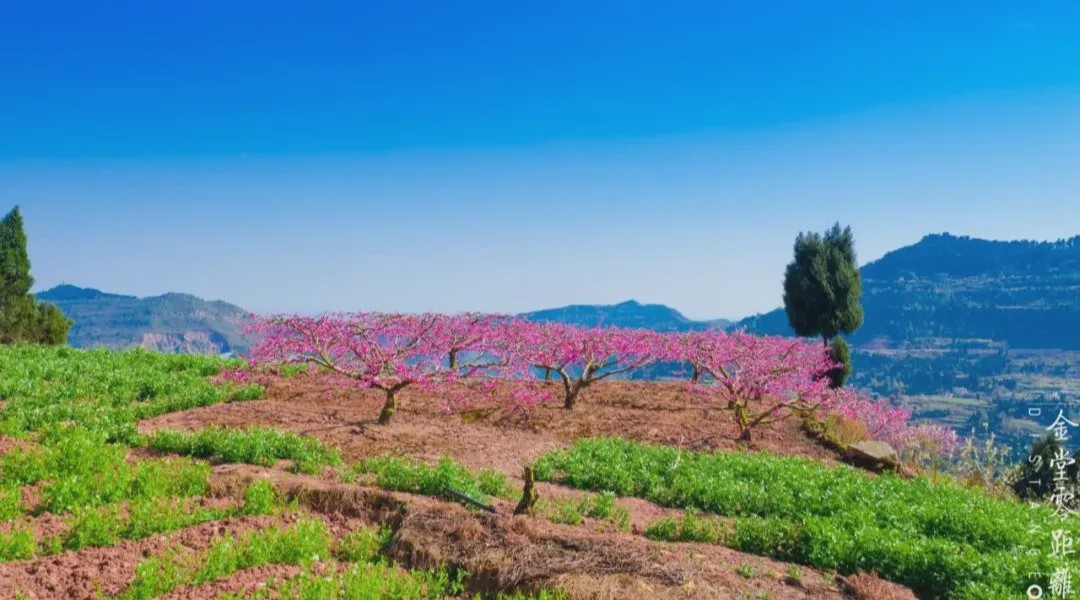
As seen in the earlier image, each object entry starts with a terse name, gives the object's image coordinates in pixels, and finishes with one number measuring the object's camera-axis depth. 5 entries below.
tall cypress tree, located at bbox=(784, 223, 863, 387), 37.00
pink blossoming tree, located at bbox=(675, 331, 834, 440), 19.12
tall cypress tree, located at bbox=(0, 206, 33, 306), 47.31
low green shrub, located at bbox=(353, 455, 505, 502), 11.06
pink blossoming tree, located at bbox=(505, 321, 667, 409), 20.66
